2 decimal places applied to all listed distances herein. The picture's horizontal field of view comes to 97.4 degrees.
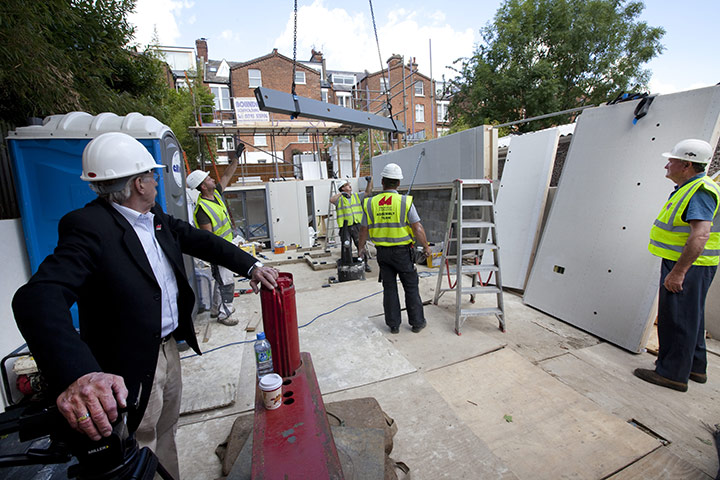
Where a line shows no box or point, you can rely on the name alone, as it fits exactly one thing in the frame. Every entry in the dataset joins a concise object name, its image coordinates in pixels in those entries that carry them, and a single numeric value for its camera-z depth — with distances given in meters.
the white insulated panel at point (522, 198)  4.93
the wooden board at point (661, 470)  2.01
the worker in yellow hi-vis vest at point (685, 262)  2.56
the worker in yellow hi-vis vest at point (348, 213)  7.47
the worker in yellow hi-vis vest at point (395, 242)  3.86
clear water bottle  1.76
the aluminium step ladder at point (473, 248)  3.92
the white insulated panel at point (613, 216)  3.30
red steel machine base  1.22
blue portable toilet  3.17
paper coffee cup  1.53
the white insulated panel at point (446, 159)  5.60
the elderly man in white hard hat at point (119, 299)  1.03
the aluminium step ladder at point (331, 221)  10.97
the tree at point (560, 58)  14.90
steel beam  3.46
